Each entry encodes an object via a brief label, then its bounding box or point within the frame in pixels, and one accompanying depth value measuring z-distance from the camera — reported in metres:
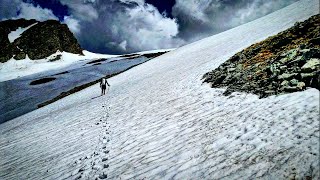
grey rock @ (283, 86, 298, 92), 8.71
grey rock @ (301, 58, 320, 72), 9.01
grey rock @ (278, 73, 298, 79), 9.58
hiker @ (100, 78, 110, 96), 26.00
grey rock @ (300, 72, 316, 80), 8.71
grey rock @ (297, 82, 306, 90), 8.51
